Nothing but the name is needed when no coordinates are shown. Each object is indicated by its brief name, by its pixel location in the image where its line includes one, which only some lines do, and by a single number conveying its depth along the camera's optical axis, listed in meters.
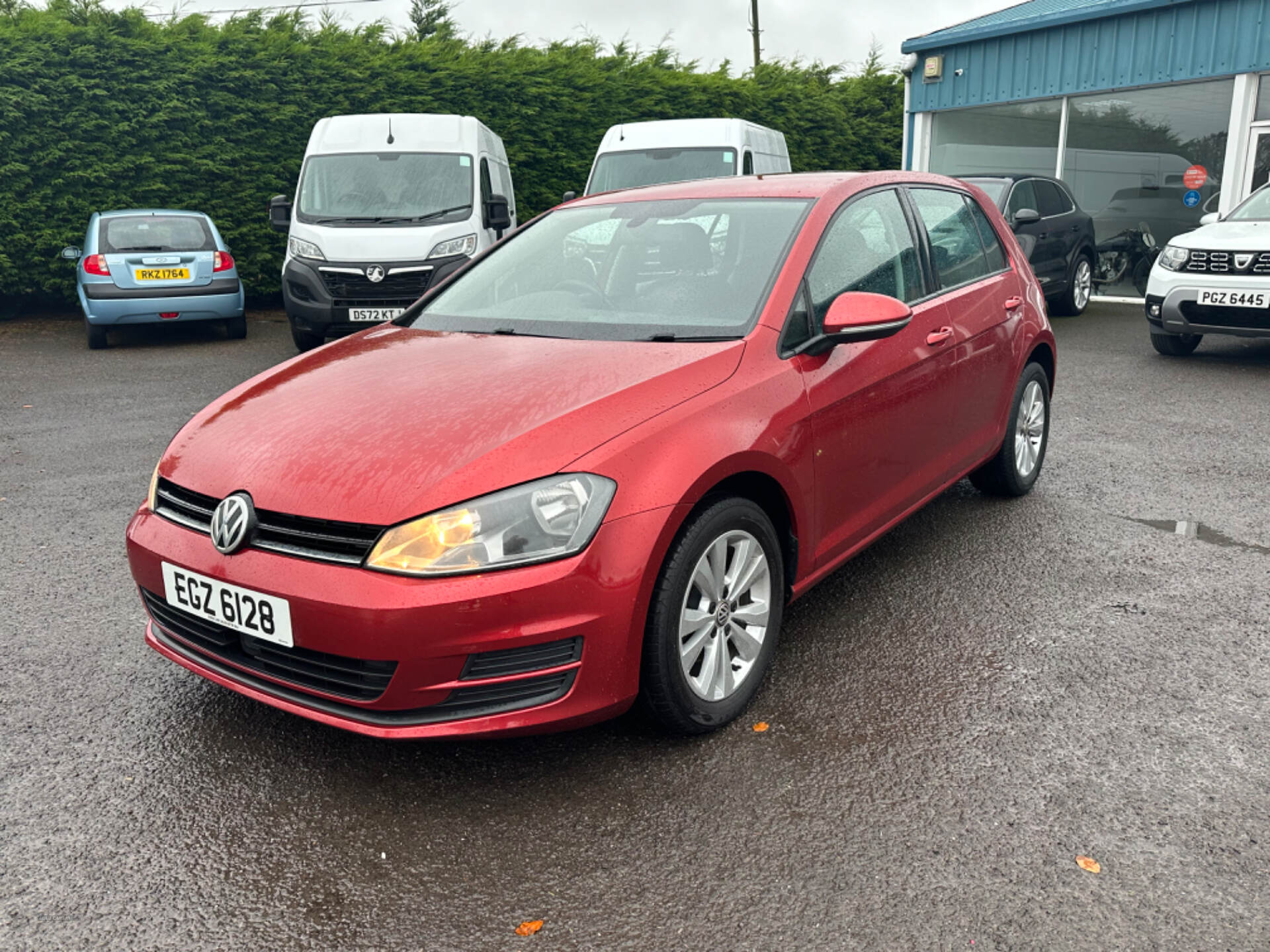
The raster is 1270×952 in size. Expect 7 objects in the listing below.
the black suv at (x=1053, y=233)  11.59
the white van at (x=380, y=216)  10.14
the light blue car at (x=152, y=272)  11.23
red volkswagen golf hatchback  2.57
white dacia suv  8.63
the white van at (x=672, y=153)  11.92
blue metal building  13.38
